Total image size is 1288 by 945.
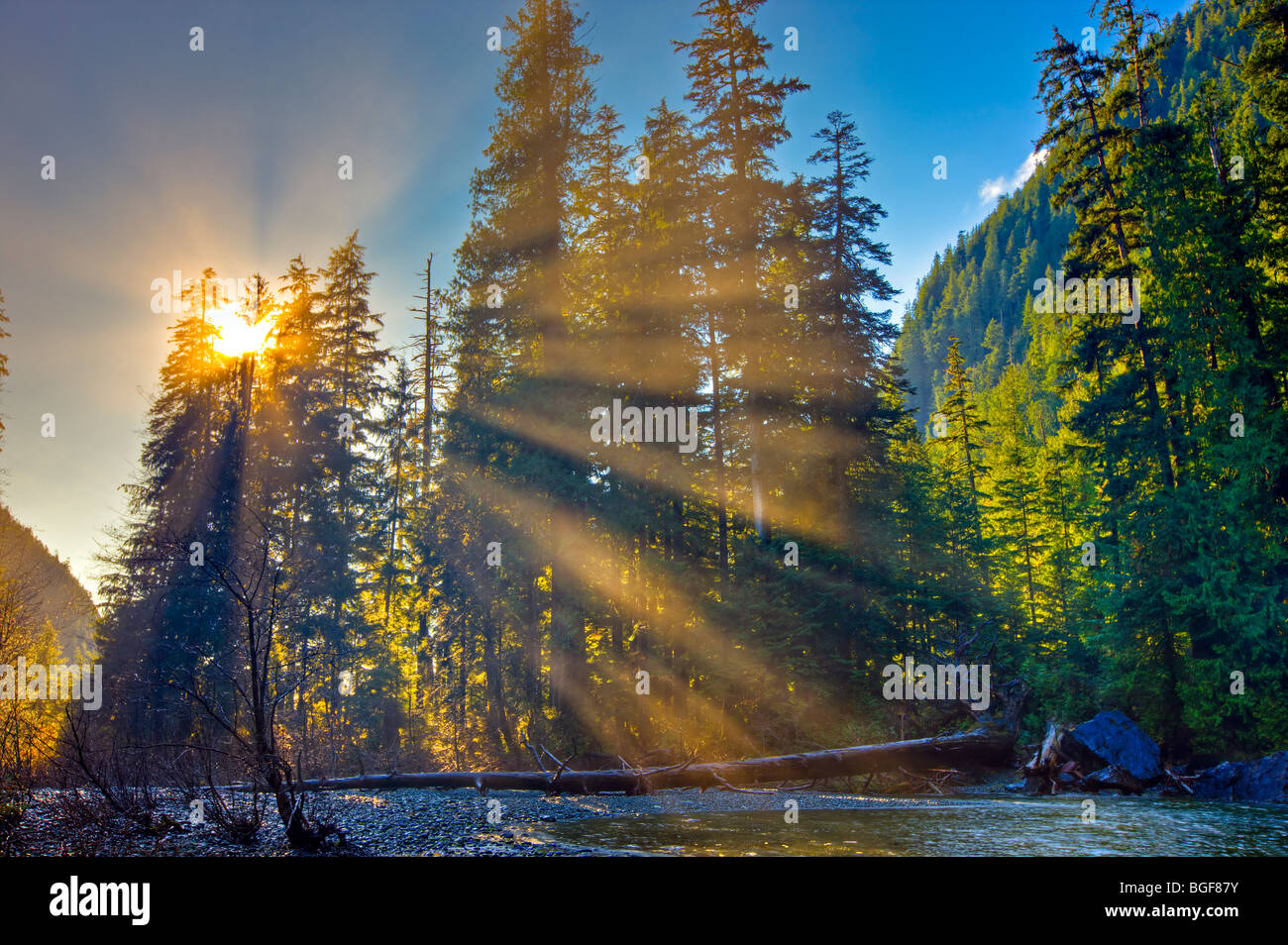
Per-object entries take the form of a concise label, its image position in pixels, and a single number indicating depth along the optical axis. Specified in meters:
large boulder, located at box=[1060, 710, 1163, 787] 15.02
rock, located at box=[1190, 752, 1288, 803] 12.75
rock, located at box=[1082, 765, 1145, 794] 14.38
